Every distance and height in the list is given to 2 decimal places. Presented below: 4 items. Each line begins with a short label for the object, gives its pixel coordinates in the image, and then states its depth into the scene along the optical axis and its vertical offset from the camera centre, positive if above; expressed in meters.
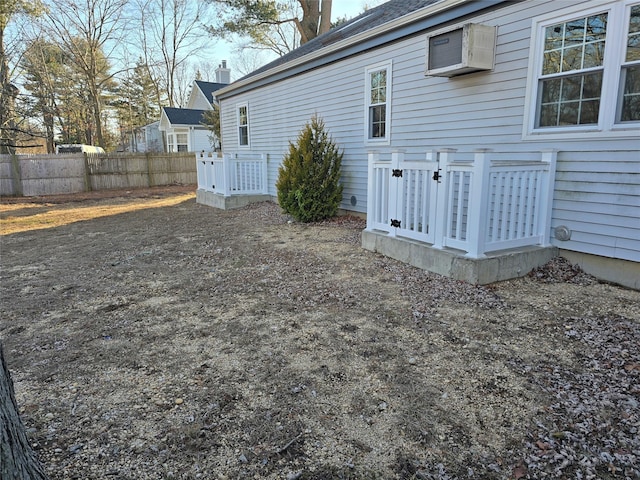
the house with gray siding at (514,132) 4.03 +0.33
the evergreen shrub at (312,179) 7.53 -0.29
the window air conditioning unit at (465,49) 4.92 +1.33
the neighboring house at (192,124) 23.10 +2.18
